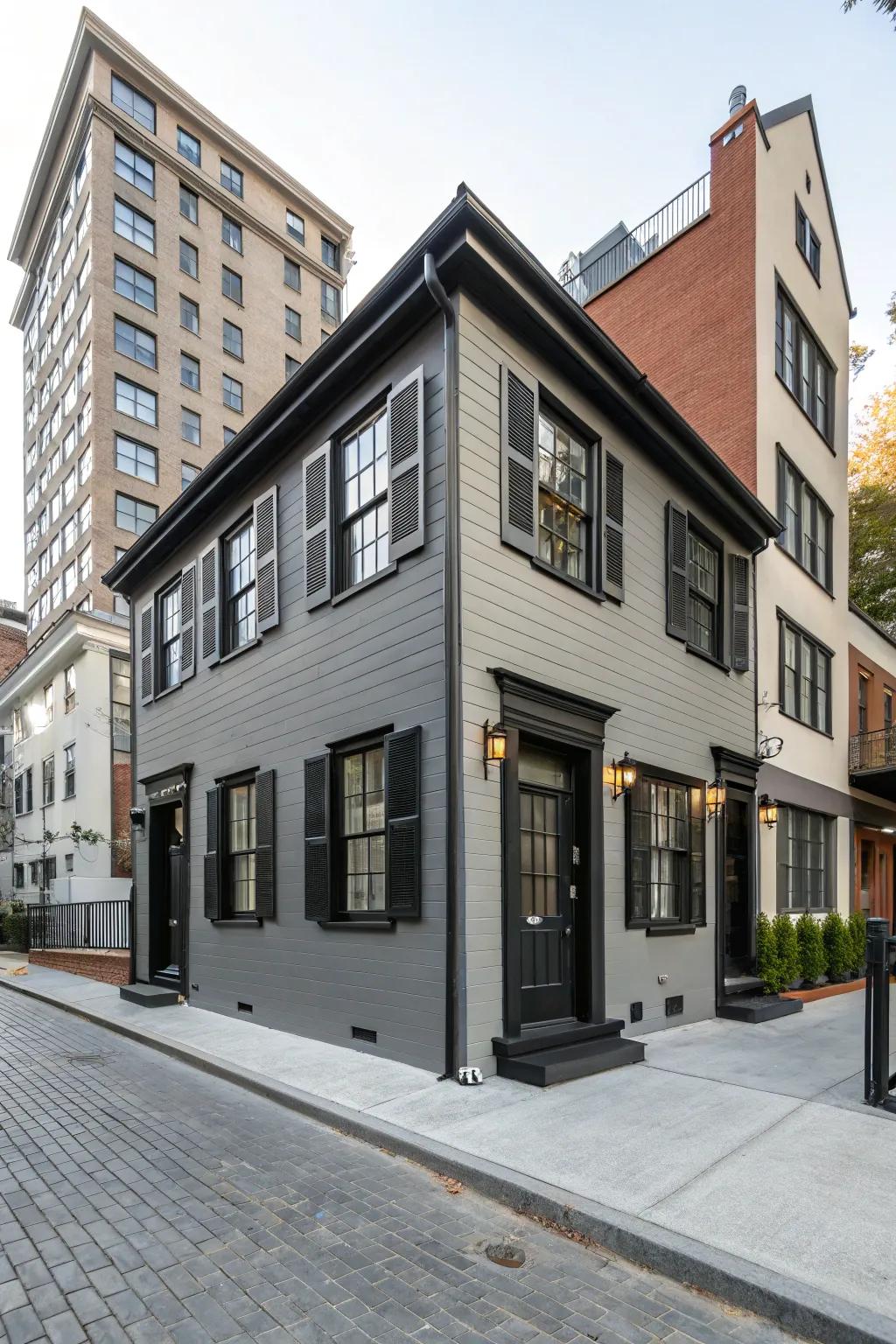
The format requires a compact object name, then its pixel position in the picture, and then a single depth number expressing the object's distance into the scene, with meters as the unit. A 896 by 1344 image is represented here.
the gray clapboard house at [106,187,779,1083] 6.64
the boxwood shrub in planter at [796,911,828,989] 11.48
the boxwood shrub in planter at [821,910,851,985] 12.38
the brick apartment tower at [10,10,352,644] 27.86
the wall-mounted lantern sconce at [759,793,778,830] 11.56
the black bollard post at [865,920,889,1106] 5.64
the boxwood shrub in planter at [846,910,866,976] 12.86
